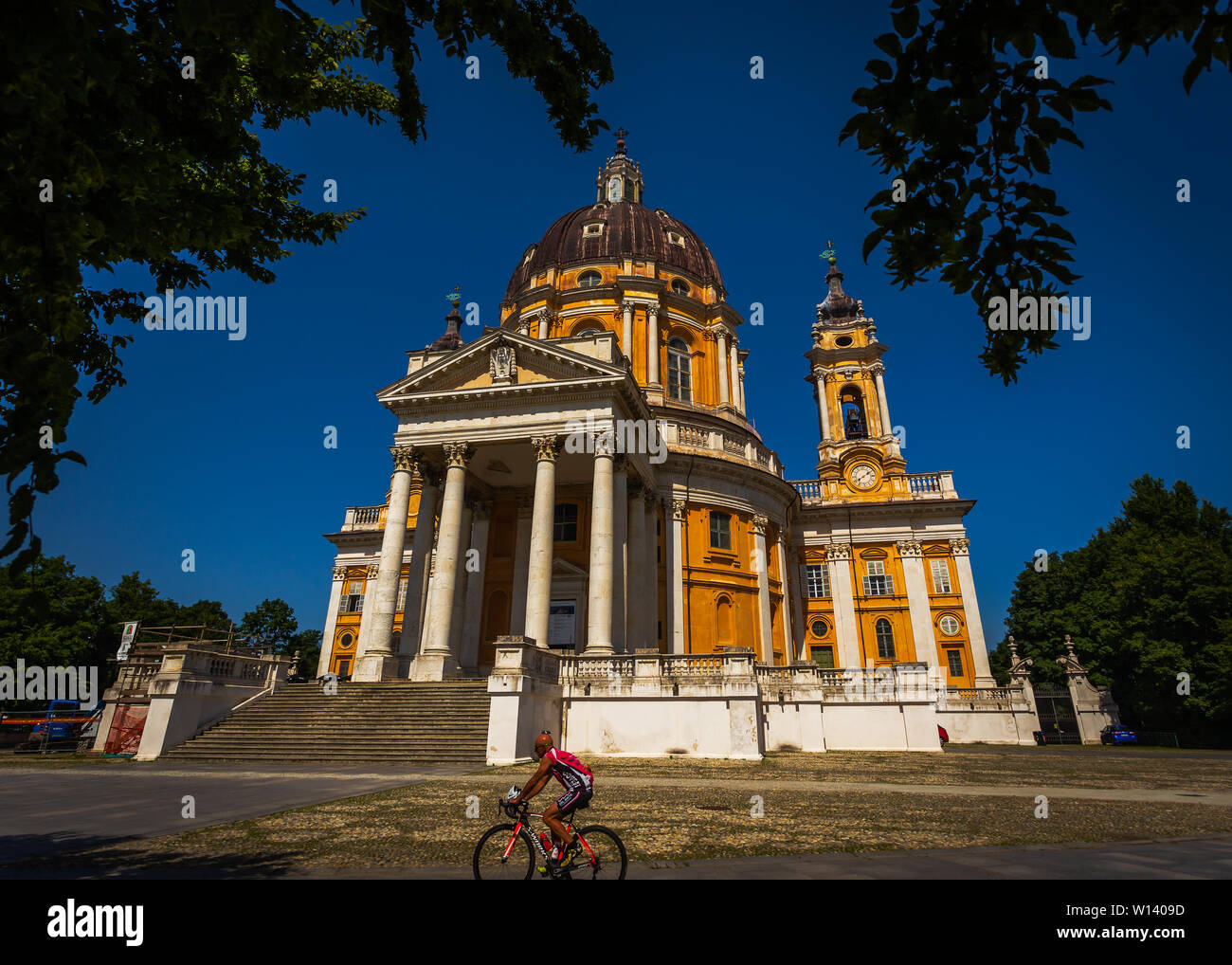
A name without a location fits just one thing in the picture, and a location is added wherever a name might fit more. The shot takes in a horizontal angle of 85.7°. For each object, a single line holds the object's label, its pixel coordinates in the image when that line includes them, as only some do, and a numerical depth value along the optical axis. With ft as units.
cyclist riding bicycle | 16.83
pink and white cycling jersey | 17.57
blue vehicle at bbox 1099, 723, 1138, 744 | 101.30
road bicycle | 16.75
